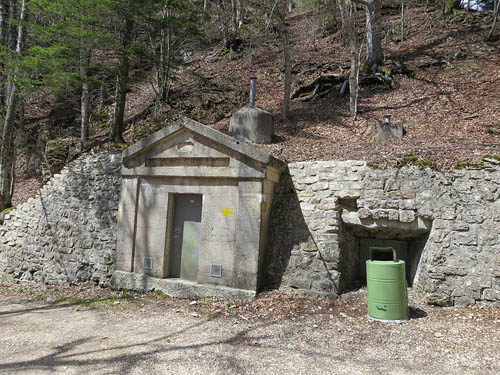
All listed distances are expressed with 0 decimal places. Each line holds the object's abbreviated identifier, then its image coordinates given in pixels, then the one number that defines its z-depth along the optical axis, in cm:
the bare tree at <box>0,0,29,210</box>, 1039
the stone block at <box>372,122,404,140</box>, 1010
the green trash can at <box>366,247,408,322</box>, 546
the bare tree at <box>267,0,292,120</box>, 1295
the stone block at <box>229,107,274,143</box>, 1062
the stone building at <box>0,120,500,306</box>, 602
